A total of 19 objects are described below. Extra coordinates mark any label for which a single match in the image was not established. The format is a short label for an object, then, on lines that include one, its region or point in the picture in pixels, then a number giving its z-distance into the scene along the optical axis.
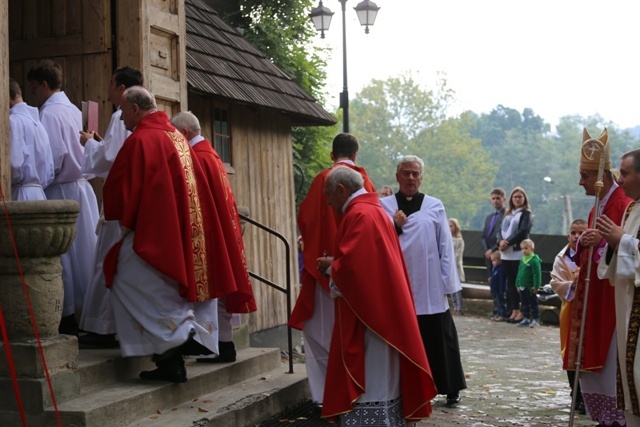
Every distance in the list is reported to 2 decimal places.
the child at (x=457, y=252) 19.45
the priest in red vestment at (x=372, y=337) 6.82
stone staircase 6.70
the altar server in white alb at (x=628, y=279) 6.79
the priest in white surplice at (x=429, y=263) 9.10
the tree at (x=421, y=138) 83.81
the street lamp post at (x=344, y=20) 18.12
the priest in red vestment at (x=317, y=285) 8.70
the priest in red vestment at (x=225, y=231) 8.27
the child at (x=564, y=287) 9.05
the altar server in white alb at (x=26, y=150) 7.56
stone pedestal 6.57
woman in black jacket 16.50
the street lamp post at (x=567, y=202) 40.41
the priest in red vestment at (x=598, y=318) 7.99
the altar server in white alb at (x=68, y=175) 8.08
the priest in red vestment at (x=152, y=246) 7.36
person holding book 7.83
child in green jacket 16.20
